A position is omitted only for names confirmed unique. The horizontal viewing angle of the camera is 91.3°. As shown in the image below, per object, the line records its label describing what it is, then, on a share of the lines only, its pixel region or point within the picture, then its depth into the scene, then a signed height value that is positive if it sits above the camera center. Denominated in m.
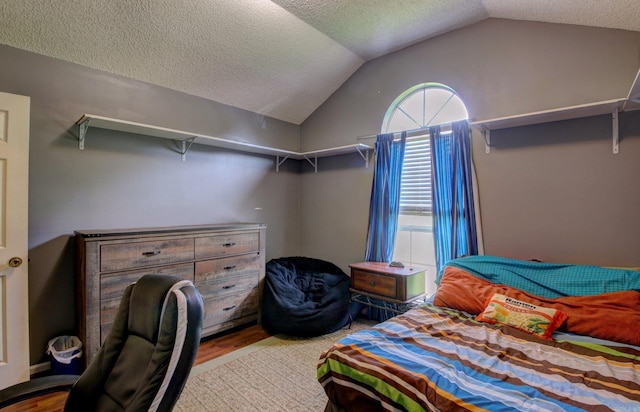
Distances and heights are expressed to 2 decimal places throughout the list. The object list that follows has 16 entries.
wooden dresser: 2.26 -0.50
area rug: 1.96 -1.23
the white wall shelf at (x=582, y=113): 1.99 +0.68
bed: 1.23 -0.72
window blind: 3.20 +0.32
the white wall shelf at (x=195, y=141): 2.49 +0.66
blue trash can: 2.19 -1.07
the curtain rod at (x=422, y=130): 2.95 +0.77
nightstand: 2.79 -0.70
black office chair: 0.97 -0.52
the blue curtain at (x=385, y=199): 3.29 +0.10
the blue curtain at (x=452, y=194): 2.76 +0.13
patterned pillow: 1.82 -0.65
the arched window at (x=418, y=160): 3.12 +0.50
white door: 2.03 -0.21
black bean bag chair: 2.90 -0.92
